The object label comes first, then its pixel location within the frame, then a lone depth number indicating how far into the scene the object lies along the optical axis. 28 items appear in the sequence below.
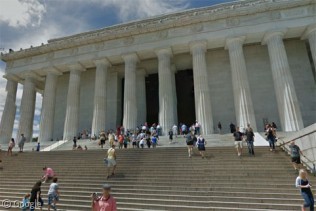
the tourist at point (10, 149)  18.91
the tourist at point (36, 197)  8.56
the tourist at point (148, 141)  18.48
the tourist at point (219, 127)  24.33
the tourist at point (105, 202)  4.55
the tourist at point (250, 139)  13.45
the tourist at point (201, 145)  13.57
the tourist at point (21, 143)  21.00
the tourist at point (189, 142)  13.84
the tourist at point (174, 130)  22.38
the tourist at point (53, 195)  8.68
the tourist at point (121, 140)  19.17
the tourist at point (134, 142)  19.73
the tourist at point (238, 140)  13.33
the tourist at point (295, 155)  10.13
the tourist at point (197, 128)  21.22
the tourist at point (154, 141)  18.69
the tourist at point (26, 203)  8.55
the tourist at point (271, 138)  13.85
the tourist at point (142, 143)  18.42
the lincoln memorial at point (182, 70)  23.66
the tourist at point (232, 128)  22.77
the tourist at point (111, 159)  11.98
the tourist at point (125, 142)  19.19
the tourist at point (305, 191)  6.65
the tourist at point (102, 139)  19.67
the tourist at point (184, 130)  22.05
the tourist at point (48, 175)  11.95
